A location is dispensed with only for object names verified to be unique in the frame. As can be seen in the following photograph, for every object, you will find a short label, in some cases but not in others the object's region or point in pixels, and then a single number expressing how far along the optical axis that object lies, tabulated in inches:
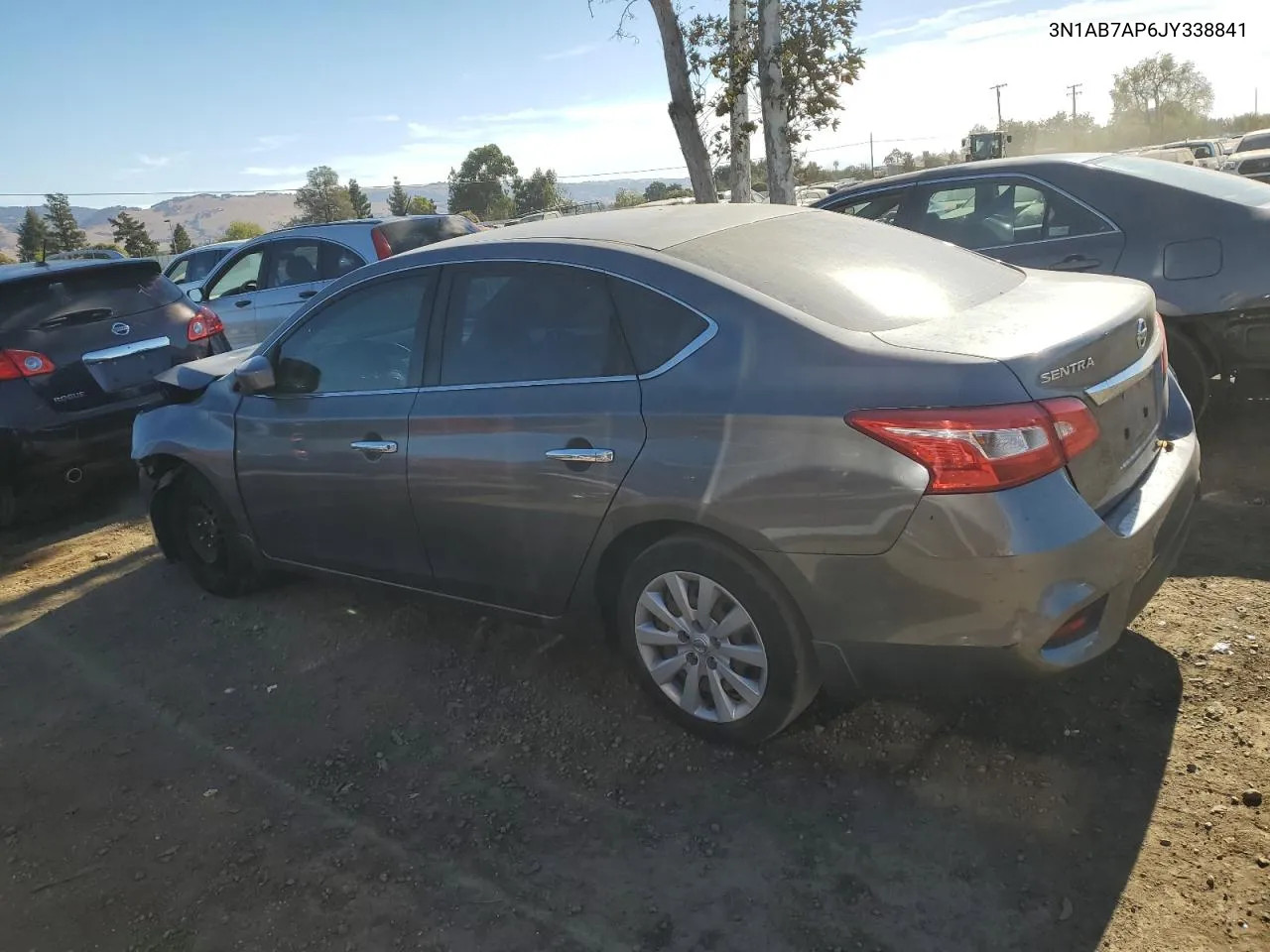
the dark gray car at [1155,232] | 191.6
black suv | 231.3
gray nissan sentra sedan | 97.5
